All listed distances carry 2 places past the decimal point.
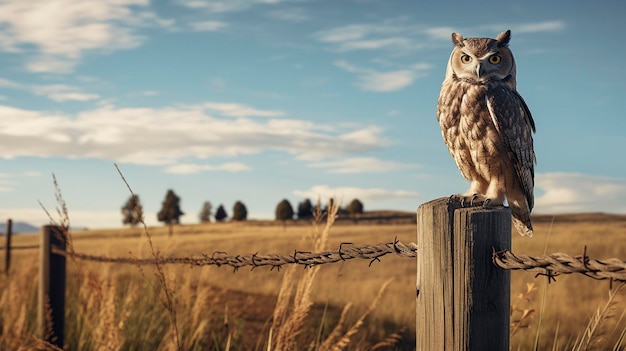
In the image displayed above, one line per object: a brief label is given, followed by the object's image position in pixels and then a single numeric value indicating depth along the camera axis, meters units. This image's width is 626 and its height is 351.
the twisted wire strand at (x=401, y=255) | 1.64
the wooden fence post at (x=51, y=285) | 5.67
